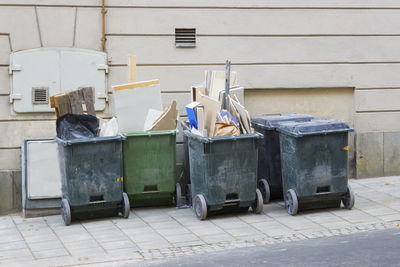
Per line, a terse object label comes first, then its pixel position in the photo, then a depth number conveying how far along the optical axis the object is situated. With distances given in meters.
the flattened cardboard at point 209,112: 12.05
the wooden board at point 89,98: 12.56
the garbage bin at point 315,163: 12.04
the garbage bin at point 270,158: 13.09
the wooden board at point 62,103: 12.32
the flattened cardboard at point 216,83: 13.17
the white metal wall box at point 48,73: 13.31
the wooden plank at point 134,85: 12.84
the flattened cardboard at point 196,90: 13.32
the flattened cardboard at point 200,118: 12.14
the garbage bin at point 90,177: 11.80
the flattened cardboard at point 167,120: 12.81
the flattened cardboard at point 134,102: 12.84
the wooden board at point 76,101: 12.41
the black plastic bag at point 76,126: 12.02
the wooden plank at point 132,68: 13.36
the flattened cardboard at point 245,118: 12.25
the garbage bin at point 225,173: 11.84
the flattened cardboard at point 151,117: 12.86
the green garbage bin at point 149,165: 12.57
